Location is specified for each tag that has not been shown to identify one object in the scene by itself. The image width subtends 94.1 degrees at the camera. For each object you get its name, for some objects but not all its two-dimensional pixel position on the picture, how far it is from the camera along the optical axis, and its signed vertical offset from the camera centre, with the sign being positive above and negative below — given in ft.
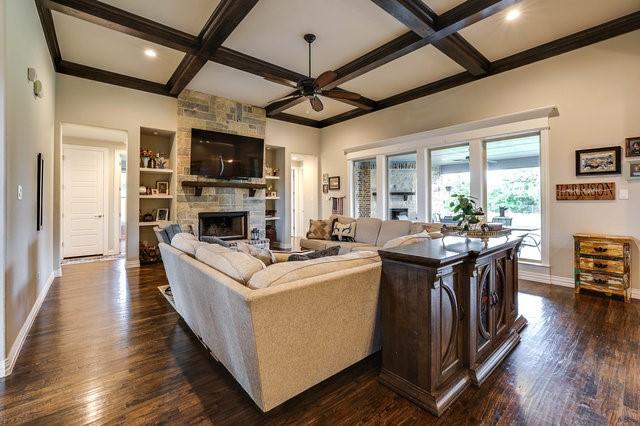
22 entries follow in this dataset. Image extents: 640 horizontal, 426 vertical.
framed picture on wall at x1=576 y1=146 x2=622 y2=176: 11.84 +2.03
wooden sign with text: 12.06 +0.83
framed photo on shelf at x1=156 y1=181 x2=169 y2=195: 19.20 +1.76
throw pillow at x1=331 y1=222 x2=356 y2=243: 16.91 -1.10
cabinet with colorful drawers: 11.12 -2.05
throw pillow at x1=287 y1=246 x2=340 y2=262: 6.72 -0.96
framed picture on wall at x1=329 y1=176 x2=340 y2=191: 23.98 +2.43
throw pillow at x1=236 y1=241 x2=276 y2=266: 6.83 -0.92
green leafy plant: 7.71 -0.03
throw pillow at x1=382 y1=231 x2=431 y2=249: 7.23 -0.72
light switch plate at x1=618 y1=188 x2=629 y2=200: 11.72 +0.66
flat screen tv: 19.03 +3.96
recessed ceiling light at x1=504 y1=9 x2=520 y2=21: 10.85 +7.30
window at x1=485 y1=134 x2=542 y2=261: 14.44 +1.22
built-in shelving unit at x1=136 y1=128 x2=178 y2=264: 18.49 +2.34
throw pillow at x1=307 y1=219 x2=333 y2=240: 17.59 -1.02
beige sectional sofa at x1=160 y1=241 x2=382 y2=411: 4.70 -1.87
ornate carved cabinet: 5.39 -2.12
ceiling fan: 12.41 +5.75
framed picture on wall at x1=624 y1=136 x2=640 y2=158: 11.38 +2.43
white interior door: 20.29 +0.96
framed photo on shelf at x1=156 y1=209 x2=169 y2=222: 19.39 +0.01
